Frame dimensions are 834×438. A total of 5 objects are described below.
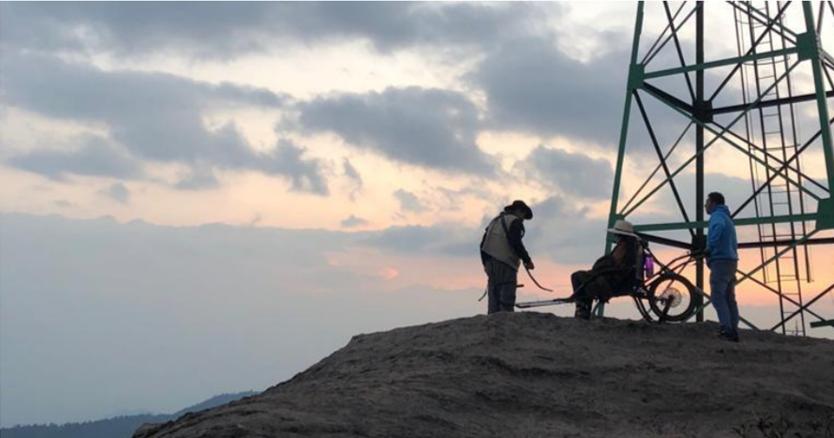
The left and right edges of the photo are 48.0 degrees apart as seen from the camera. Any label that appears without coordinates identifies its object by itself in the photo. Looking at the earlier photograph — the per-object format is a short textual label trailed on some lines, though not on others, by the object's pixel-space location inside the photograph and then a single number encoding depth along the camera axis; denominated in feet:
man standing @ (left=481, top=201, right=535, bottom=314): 46.73
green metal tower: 59.62
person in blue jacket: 43.11
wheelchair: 45.65
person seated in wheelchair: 44.57
